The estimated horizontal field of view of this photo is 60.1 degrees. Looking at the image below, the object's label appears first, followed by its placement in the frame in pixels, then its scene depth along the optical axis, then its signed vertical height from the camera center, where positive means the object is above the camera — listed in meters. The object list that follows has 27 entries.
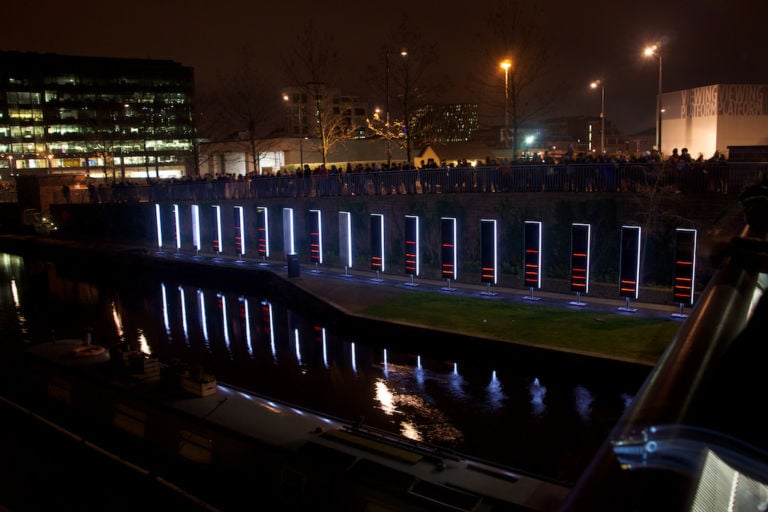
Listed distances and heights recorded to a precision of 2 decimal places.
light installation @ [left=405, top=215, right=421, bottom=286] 31.31 -3.22
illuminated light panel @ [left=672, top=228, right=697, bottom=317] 23.02 -3.38
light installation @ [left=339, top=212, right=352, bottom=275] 35.81 -3.24
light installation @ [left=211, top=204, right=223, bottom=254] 44.00 -3.23
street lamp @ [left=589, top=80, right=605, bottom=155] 42.84 +5.28
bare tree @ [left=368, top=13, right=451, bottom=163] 38.75 +4.27
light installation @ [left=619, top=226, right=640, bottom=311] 24.38 -3.46
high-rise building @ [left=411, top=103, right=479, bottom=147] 44.94 +4.08
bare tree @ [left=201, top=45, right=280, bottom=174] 52.44 +4.61
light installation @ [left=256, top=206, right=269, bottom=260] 40.59 -3.05
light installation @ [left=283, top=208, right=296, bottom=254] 39.97 -2.99
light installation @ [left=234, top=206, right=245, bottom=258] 41.69 -3.04
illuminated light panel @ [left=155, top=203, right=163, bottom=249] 50.31 -3.33
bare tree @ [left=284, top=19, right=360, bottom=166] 43.59 +4.80
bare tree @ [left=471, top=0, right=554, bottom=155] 32.78 +3.65
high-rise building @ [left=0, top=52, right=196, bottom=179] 118.62 +12.97
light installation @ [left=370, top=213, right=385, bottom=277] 33.19 -3.22
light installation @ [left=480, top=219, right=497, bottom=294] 28.59 -3.30
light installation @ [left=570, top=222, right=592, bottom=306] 25.61 -3.30
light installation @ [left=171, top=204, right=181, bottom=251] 47.91 -2.99
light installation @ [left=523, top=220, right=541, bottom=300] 27.08 -3.29
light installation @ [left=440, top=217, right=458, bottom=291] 30.06 -3.31
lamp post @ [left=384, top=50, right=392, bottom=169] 38.66 +5.48
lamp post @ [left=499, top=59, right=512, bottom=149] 30.81 +4.60
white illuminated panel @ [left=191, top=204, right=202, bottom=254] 46.53 -2.80
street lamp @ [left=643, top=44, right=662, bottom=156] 29.83 +5.19
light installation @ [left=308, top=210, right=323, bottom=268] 36.72 -3.16
